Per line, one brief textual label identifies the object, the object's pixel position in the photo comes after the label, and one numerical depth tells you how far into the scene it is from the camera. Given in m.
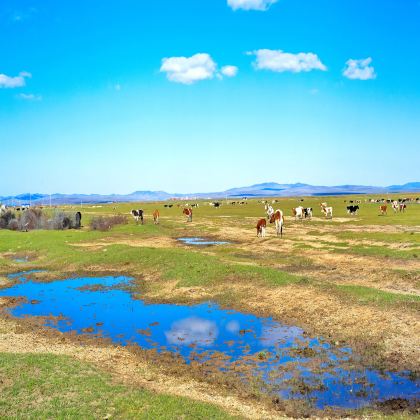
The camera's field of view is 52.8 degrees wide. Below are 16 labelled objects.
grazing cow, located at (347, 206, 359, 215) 80.62
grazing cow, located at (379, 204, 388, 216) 78.38
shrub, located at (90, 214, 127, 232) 65.81
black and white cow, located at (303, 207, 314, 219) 74.68
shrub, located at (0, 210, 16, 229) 65.65
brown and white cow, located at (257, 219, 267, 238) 50.33
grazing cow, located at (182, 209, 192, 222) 79.88
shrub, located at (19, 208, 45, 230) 64.62
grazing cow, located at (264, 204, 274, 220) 73.32
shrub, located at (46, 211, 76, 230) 65.29
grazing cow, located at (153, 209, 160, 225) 74.22
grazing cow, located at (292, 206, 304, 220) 73.03
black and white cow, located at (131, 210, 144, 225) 70.34
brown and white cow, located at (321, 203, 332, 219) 76.88
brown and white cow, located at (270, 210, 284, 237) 50.33
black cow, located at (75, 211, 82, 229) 68.50
